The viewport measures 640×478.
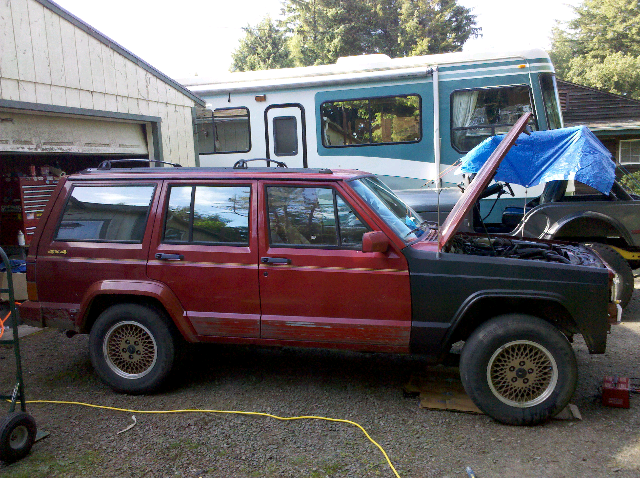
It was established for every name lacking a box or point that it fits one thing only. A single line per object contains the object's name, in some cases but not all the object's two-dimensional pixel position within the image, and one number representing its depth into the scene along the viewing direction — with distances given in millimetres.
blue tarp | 6023
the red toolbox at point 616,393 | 4121
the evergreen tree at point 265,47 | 41906
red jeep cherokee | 3881
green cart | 3438
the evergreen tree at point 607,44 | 28156
